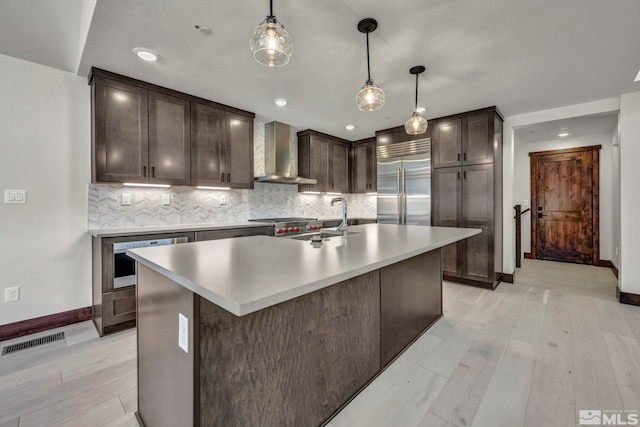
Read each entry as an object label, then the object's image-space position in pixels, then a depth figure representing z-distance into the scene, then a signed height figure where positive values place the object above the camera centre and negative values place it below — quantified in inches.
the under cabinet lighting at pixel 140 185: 110.4 +12.1
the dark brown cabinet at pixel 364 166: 212.5 +36.0
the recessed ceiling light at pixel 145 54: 88.4 +52.3
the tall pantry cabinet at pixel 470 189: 145.2 +12.3
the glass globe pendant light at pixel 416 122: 101.7 +33.3
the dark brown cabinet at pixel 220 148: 128.6 +32.4
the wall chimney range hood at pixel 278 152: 166.7 +37.1
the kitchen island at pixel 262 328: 38.1 -20.8
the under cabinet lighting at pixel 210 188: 136.3 +12.9
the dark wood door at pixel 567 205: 201.2 +4.3
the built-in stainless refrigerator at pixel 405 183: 166.9 +18.5
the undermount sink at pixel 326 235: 88.6 -7.6
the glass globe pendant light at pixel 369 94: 76.3 +34.1
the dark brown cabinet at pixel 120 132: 101.9 +31.5
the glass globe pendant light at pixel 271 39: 54.2 +34.7
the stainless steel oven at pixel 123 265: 98.0 -18.8
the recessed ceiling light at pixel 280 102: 131.6 +54.0
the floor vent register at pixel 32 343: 87.0 -42.9
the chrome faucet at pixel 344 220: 92.5 -2.8
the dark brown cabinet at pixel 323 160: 190.5 +37.6
